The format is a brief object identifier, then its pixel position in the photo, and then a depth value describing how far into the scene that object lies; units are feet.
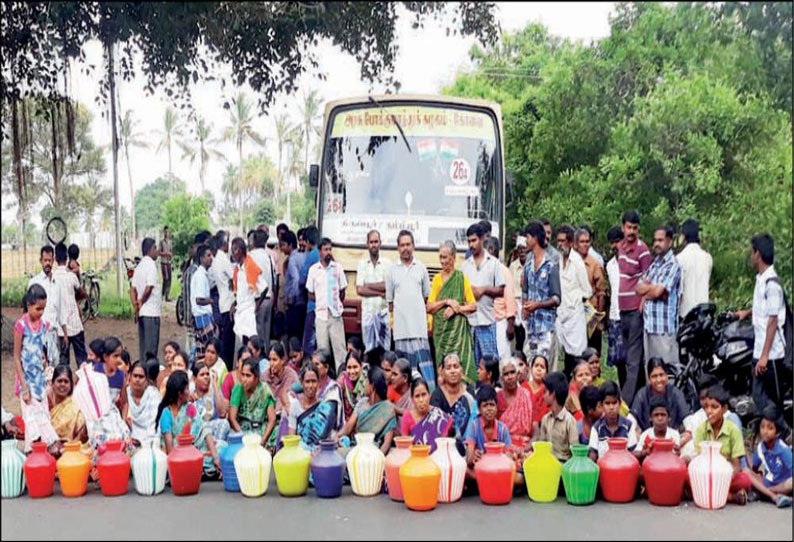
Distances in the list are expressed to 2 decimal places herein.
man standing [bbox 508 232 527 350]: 27.96
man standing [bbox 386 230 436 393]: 22.84
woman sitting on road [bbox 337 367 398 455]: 18.74
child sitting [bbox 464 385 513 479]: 17.26
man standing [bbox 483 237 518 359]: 22.63
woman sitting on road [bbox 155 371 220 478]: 18.52
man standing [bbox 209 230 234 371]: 28.27
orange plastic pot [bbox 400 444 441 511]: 16.10
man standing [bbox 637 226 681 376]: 22.15
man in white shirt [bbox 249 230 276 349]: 28.09
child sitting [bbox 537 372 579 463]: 18.17
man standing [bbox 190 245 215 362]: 26.96
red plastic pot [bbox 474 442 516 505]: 16.47
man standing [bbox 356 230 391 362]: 25.73
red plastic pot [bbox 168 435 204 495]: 17.16
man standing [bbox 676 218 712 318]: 22.61
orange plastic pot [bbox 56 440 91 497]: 17.15
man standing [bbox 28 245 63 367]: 25.26
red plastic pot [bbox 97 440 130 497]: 17.13
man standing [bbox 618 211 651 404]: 23.82
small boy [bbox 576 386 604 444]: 18.06
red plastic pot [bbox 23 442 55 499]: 17.13
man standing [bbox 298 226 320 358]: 27.58
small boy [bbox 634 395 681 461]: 17.33
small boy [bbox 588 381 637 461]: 17.51
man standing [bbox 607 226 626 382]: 24.34
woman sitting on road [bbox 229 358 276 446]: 19.61
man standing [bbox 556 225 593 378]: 23.67
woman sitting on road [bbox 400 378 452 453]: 17.74
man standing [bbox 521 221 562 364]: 22.61
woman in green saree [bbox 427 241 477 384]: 21.95
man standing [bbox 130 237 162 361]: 27.58
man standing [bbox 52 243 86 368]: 25.77
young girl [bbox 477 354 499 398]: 21.18
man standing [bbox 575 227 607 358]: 25.45
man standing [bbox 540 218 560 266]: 22.86
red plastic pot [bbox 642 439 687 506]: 16.15
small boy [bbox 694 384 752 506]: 16.40
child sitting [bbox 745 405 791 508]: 16.38
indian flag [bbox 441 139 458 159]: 28.81
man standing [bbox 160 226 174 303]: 38.96
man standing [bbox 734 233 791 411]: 18.69
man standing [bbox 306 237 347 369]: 26.11
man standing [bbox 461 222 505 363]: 22.44
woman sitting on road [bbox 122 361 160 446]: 18.90
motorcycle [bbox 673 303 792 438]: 20.99
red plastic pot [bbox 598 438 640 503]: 16.40
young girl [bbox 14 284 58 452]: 19.15
